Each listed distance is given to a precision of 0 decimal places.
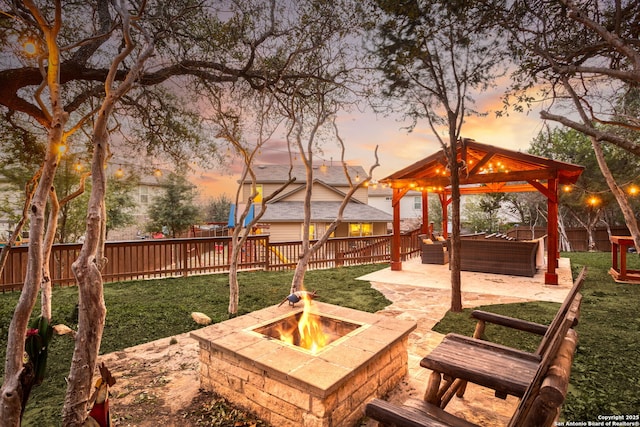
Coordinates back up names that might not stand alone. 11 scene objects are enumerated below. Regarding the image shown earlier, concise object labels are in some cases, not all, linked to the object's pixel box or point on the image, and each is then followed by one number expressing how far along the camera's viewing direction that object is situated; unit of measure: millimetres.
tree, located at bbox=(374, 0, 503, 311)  6008
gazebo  8268
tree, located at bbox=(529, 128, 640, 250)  14367
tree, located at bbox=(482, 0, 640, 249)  3675
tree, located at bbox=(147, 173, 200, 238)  20156
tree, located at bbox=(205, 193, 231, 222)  39834
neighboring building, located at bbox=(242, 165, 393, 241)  18609
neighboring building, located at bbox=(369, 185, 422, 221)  34281
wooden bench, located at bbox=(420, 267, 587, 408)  2104
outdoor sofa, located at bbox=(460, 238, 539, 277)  9156
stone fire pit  2406
